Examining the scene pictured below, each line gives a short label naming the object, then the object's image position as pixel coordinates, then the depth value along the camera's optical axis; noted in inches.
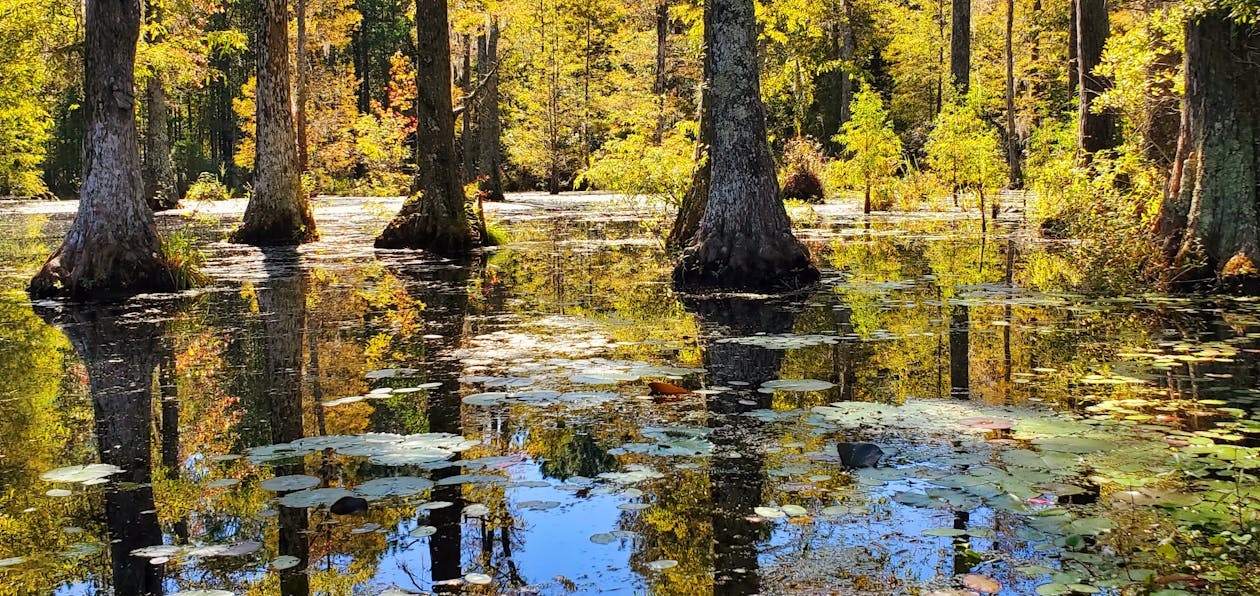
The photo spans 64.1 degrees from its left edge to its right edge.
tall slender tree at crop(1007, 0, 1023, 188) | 1163.3
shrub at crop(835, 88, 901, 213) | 872.3
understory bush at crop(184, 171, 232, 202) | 824.9
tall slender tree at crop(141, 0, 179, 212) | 1159.6
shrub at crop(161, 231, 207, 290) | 478.3
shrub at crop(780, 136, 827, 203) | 1181.7
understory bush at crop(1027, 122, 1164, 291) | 403.9
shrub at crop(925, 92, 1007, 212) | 778.8
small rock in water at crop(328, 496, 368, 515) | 159.6
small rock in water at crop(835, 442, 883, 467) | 178.1
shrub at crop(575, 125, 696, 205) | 650.2
